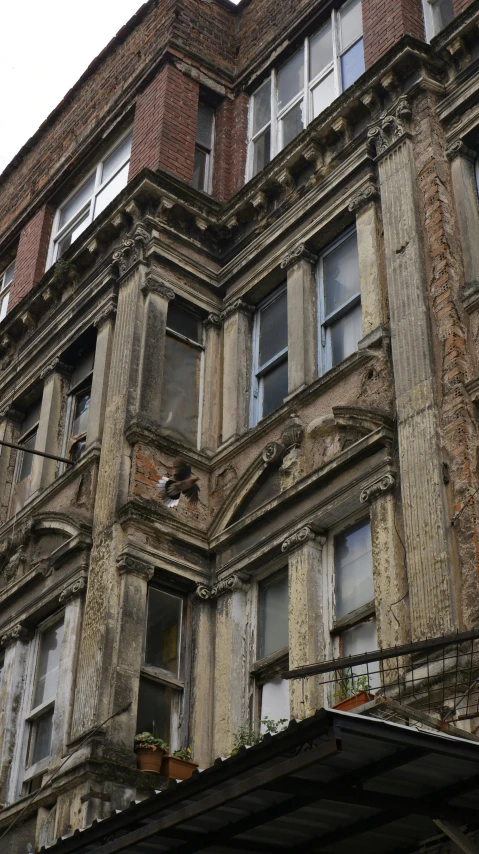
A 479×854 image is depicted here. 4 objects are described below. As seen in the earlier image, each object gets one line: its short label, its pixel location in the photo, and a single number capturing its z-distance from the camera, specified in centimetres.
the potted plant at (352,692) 916
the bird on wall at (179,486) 1291
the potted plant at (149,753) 1105
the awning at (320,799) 697
